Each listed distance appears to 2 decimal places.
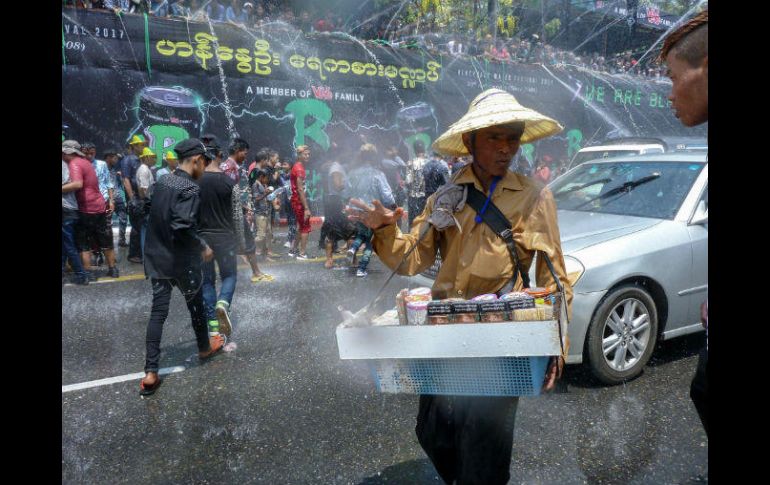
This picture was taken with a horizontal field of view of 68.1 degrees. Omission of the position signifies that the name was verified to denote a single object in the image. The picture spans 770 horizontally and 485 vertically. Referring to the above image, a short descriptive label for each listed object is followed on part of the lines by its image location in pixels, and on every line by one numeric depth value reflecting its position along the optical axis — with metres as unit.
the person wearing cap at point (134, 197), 8.75
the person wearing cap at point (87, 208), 7.61
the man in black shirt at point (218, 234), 5.22
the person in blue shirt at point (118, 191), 10.55
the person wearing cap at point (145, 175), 8.93
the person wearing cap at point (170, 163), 8.47
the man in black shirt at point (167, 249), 4.35
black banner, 12.01
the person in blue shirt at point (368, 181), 7.81
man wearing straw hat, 2.32
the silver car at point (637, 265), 4.04
